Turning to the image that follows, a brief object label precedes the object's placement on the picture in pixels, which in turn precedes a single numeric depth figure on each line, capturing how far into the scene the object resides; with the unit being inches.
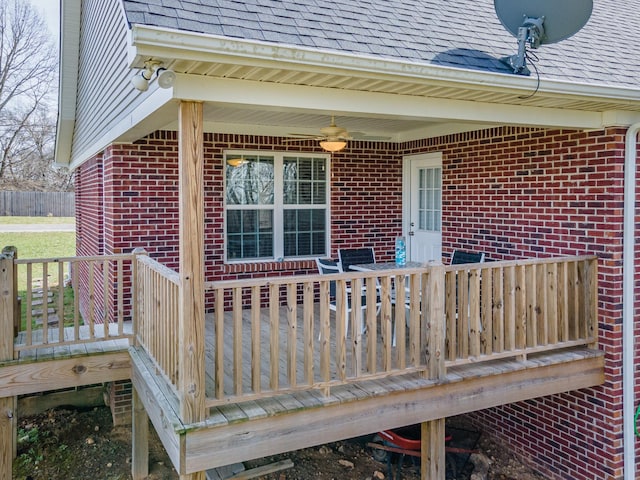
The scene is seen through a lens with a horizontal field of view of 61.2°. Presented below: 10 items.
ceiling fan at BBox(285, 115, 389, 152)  227.8
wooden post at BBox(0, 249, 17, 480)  195.6
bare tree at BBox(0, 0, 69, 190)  1044.5
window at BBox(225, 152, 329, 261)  290.7
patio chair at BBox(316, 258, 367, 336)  217.6
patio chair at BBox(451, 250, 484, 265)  247.8
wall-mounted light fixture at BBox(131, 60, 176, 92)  132.0
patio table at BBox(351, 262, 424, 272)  238.9
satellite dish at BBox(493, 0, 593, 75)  181.8
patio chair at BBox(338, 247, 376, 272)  267.9
